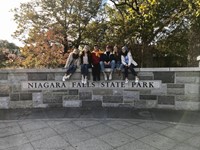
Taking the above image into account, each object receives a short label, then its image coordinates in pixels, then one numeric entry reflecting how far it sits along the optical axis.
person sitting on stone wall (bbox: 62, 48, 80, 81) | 4.22
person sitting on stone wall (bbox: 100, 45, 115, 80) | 4.19
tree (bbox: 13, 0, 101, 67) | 9.93
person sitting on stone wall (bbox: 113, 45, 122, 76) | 4.18
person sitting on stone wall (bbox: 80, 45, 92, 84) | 4.15
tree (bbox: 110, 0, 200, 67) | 8.55
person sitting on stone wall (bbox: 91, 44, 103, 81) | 4.17
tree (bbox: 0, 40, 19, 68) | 9.38
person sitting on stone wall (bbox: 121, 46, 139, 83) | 4.10
